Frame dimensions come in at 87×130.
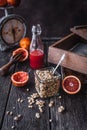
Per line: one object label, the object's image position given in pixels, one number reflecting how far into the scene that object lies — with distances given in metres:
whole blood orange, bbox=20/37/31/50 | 1.36
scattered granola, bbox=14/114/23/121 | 0.88
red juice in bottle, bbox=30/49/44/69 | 1.20
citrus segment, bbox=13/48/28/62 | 1.28
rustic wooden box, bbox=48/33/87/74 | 1.05
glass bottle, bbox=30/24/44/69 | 1.20
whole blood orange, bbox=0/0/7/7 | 1.33
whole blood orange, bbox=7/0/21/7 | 1.34
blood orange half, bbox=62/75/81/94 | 1.00
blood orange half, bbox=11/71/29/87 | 1.04
